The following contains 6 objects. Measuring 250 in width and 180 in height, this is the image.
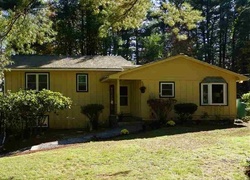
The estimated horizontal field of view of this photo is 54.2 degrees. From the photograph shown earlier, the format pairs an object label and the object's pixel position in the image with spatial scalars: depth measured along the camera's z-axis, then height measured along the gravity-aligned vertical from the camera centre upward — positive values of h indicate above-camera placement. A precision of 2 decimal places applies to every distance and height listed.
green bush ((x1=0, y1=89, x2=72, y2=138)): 10.34 -0.51
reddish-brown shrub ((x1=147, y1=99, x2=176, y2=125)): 12.08 -0.65
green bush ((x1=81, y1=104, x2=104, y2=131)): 12.35 -0.91
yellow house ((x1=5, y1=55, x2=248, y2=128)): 12.64 +0.60
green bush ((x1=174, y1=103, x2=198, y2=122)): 12.19 -0.81
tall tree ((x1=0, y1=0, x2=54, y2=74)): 7.45 +2.16
